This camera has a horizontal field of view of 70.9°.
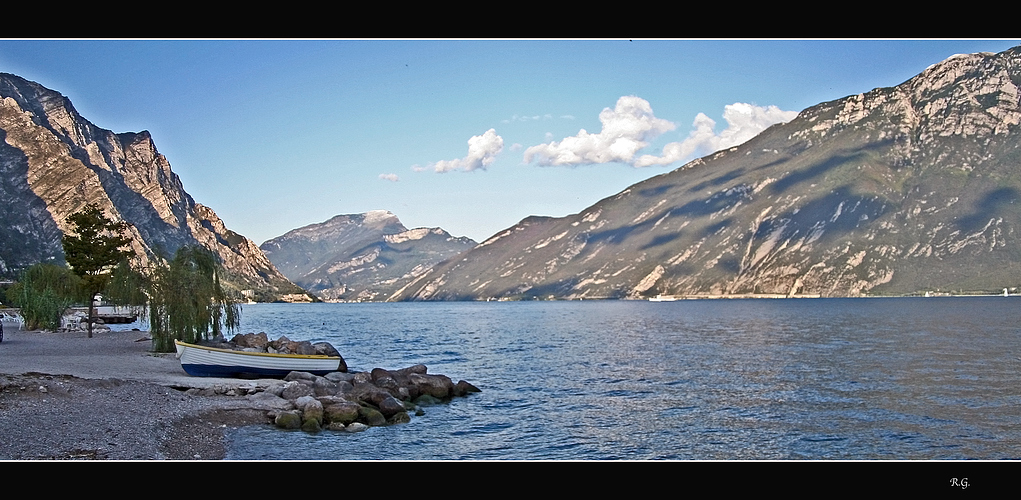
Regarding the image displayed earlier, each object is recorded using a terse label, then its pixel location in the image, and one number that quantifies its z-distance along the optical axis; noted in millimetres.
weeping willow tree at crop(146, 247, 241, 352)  47250
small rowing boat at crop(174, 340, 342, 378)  38562
